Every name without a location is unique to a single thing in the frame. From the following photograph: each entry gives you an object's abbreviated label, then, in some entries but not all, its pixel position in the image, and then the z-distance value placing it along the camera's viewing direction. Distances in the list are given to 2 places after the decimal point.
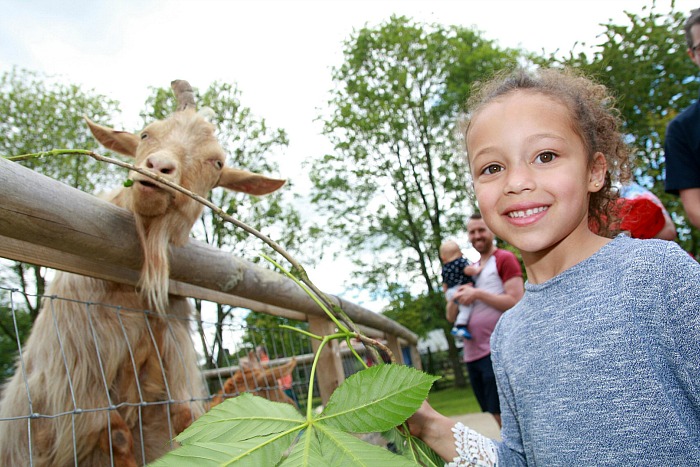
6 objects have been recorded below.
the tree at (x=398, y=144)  21.67
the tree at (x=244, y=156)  16.53
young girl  1.06
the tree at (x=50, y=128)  16.95
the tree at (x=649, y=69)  12.89
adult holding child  4.36
